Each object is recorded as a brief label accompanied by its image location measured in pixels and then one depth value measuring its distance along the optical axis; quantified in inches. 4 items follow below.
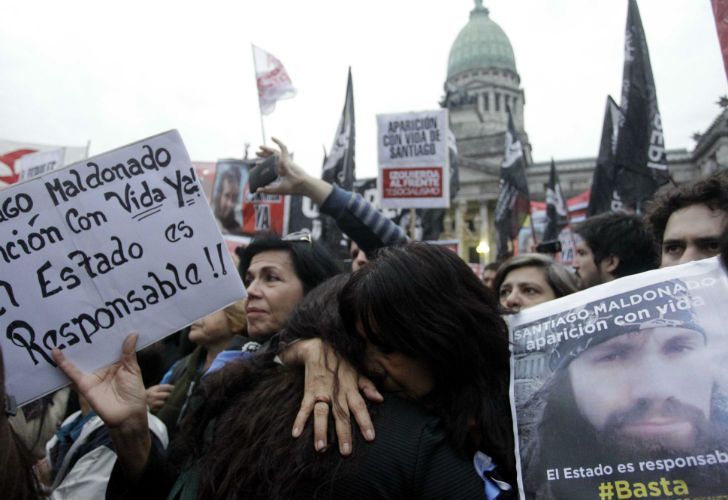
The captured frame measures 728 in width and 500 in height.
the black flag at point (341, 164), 287.3
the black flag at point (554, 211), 443.2
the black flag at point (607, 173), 227.6
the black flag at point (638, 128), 209.6
